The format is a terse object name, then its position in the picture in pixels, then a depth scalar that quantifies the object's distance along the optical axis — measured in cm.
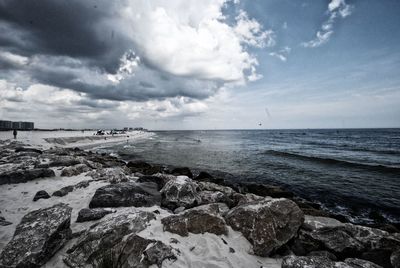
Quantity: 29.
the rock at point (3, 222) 537
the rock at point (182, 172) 1475
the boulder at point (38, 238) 369
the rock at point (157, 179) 946
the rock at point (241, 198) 771
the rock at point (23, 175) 888
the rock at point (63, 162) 1230
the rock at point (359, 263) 398
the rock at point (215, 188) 934
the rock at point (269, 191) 1098
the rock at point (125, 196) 657
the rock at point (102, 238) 402
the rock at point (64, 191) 764
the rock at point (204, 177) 1357
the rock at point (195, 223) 516
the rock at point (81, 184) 840
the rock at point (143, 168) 1392
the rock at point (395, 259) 440
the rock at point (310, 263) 381
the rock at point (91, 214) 550
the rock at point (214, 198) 795
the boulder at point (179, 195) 715
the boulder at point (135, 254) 386
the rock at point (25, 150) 1798
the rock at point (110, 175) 937
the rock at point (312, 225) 586
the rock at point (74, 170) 1037
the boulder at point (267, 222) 497
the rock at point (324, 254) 491
